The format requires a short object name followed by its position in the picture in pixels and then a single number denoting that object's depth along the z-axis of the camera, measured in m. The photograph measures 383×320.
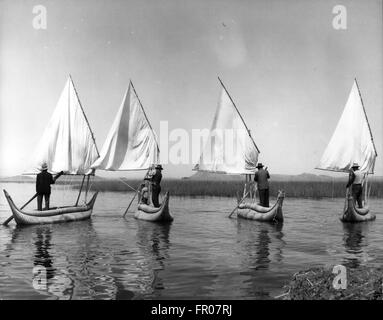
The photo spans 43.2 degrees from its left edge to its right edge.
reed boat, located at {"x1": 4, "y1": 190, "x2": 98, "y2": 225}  18.17
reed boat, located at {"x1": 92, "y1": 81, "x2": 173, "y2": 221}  22.67
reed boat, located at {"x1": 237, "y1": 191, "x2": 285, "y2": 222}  19.95
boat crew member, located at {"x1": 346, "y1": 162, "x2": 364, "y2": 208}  20.20
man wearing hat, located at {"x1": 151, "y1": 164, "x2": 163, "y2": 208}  20.97
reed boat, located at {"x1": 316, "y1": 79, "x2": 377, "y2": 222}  22.03
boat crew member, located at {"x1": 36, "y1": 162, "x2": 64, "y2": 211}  18.12
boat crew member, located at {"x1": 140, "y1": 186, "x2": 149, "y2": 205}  21.86
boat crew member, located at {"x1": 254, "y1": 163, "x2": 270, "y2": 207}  20.62
